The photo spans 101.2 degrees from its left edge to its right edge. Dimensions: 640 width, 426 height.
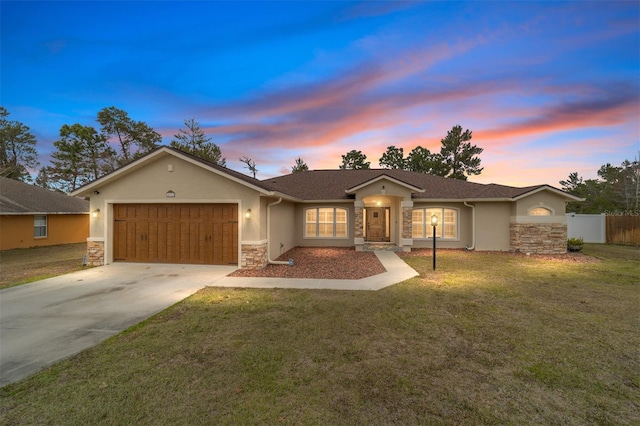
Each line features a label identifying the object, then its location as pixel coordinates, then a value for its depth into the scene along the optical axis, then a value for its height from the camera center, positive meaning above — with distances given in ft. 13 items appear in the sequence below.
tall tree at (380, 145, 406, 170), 116.16 +26.34
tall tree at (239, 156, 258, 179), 96.73 +20.07
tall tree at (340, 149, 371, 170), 115.44 +25.09
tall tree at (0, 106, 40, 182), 91.20 +24.72
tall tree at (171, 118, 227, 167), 98.02 +28.42
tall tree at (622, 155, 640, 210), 78.74 +10.11
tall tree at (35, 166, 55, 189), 98.43 +15.38
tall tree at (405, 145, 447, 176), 108.17 +23.19
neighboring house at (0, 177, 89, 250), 47.06 +0.05
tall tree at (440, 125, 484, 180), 104.99 +25.29
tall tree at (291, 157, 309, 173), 119.75 +23.73
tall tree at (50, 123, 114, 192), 90.27 +22.04
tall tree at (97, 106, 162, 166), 95.74 +32.15
